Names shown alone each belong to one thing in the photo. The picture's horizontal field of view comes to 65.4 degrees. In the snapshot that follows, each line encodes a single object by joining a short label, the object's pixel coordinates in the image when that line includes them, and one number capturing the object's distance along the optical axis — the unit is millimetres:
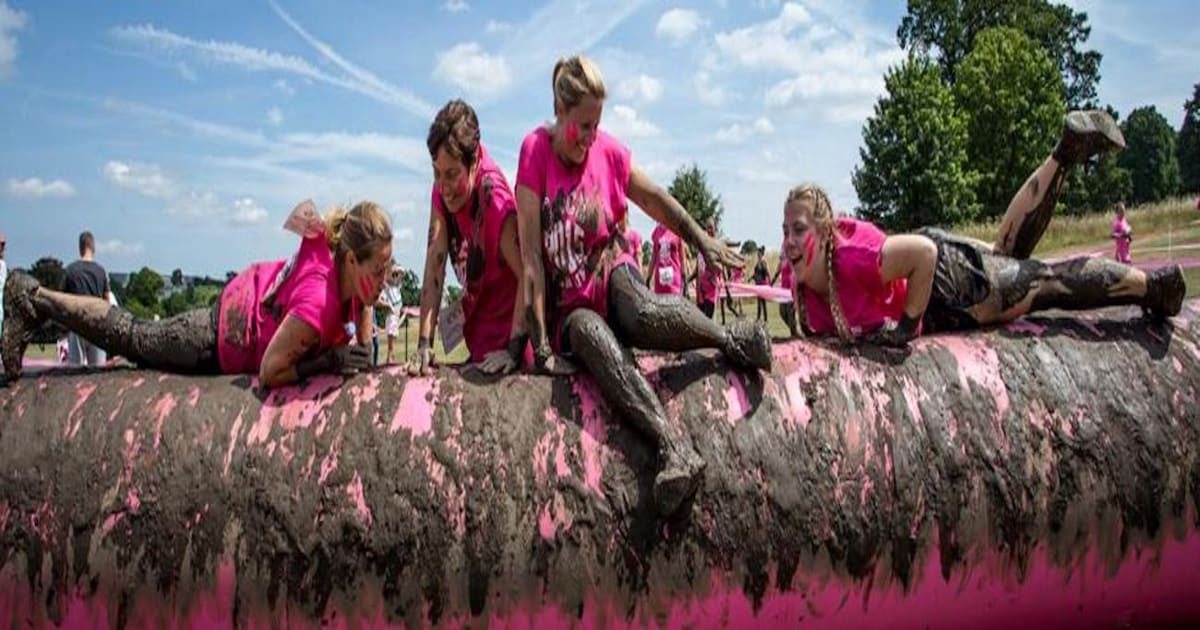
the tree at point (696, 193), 43531
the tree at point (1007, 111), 50062
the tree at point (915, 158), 44156
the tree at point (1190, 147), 87938
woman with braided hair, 4191
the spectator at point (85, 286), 10406
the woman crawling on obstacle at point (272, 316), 3812
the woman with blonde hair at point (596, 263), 3596
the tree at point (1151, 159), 92125
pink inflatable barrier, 3365
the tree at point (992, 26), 59219
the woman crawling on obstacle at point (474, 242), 4109
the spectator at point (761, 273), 21969
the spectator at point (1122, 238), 21938
